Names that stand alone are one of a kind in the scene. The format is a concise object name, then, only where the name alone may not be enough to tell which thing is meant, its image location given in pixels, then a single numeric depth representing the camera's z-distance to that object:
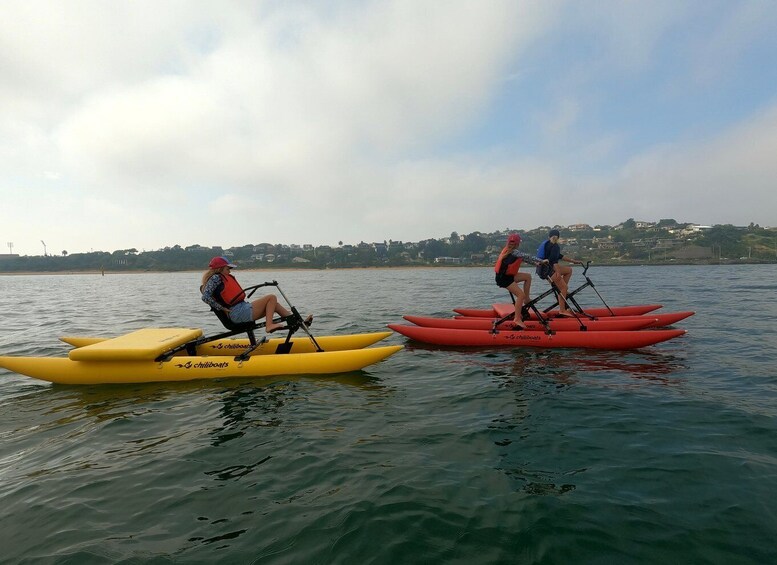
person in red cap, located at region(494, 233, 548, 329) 10.72
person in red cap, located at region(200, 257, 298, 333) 8.30
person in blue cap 11.48
